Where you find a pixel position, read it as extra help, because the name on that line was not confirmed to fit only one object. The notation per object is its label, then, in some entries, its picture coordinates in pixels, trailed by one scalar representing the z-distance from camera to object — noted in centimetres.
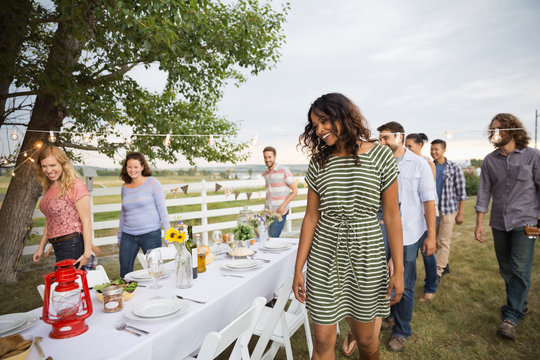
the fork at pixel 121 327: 136
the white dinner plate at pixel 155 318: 140
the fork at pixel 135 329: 131
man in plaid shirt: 427
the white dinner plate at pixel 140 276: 208
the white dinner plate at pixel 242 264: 224
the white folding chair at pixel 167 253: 278
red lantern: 129
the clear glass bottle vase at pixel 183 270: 189
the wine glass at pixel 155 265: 175
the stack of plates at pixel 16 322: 132
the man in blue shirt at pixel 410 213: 258
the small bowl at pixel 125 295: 166
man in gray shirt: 268
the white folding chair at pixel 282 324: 167
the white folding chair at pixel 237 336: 117
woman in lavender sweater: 314
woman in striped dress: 152
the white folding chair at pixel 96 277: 217
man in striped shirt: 460
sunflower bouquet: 187
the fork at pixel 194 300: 164
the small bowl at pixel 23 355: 104
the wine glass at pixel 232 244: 258
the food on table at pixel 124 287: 166
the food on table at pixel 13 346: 105
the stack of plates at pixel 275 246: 285
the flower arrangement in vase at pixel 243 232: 269
